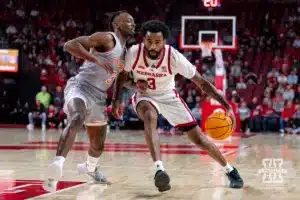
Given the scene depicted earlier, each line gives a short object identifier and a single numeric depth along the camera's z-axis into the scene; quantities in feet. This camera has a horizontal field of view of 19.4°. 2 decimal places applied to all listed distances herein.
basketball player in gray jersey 26.98
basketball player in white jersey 28.07
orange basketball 33.91
